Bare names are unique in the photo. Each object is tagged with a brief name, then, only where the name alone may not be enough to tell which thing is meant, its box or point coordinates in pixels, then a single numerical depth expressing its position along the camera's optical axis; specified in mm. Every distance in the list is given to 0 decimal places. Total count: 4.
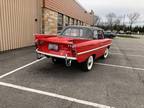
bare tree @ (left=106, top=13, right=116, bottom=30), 52337
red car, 3309
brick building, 5524
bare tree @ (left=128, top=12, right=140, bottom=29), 52030
